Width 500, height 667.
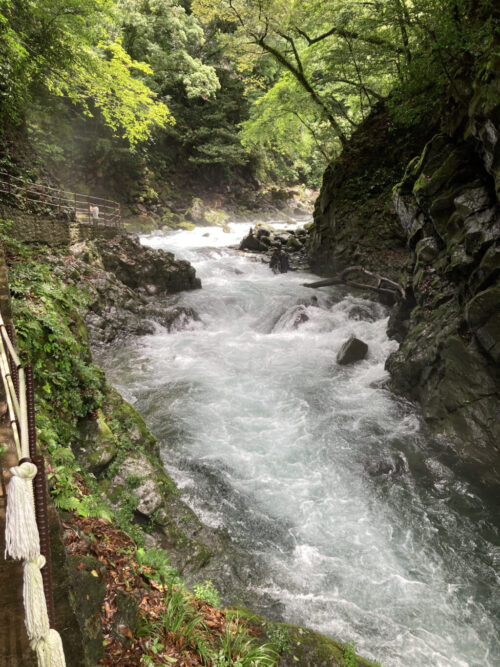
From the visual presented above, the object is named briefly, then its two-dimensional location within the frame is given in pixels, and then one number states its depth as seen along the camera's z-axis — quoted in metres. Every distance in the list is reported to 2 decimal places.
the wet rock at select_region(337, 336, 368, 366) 11.05
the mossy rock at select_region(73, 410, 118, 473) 5.03
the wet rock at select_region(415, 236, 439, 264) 9.39
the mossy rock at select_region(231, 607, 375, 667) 3.16
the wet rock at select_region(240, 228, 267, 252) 23.78
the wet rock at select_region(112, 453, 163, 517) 5.02
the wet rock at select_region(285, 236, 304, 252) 23.34
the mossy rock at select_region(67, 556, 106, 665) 2.27
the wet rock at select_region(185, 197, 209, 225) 30.36
